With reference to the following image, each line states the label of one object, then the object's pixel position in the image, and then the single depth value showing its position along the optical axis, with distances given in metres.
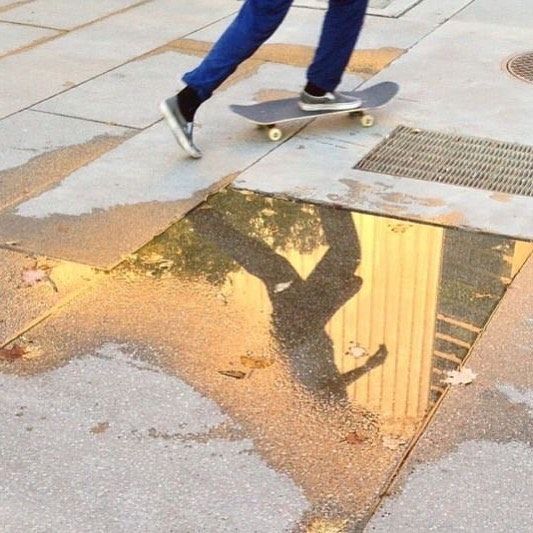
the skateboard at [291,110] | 5.48
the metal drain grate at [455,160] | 5.00
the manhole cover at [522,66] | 6.52
